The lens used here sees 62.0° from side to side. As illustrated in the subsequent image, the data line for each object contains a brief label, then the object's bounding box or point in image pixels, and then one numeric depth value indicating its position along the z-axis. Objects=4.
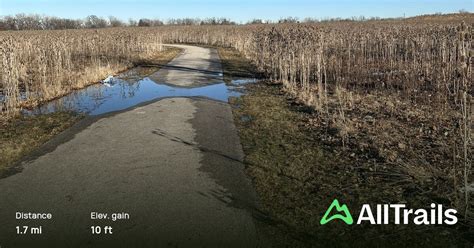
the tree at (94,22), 106.12
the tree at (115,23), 110.81
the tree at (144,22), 108.49
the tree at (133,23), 114.01
